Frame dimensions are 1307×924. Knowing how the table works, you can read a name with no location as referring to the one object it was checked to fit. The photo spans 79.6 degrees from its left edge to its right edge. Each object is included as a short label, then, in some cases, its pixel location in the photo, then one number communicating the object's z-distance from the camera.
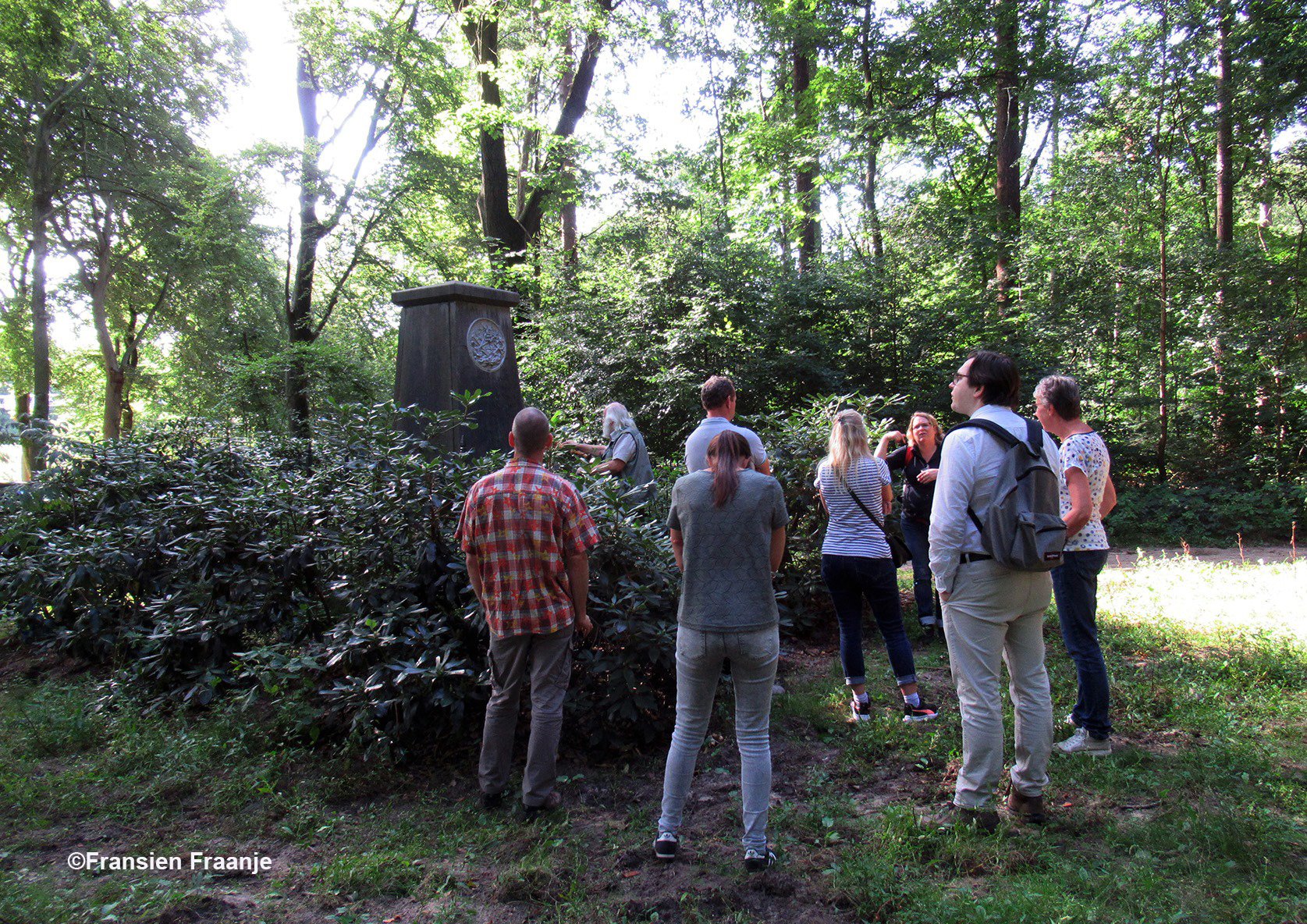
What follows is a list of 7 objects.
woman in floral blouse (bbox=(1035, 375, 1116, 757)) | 3.61
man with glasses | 3.03
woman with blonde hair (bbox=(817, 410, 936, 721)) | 4.38
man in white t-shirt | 4.19
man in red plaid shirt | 3.37
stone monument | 6.84
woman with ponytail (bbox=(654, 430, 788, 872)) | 2.86
